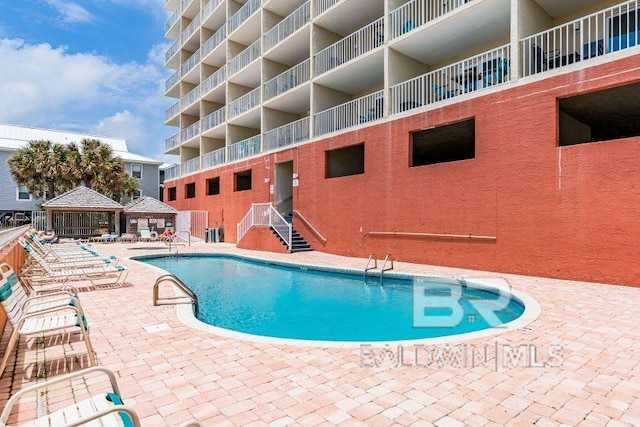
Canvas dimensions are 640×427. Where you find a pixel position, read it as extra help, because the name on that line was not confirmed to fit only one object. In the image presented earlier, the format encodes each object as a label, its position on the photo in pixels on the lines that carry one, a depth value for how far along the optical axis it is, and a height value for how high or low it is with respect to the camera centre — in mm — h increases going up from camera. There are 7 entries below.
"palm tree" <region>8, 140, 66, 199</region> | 25906 +3691
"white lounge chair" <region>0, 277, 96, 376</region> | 3361 -1106
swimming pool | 6105 -2044
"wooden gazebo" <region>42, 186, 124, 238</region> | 21688 +67
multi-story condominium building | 8180 +2715
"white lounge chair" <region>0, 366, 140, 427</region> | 1723 -1100
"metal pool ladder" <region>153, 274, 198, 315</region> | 6306 -1610
